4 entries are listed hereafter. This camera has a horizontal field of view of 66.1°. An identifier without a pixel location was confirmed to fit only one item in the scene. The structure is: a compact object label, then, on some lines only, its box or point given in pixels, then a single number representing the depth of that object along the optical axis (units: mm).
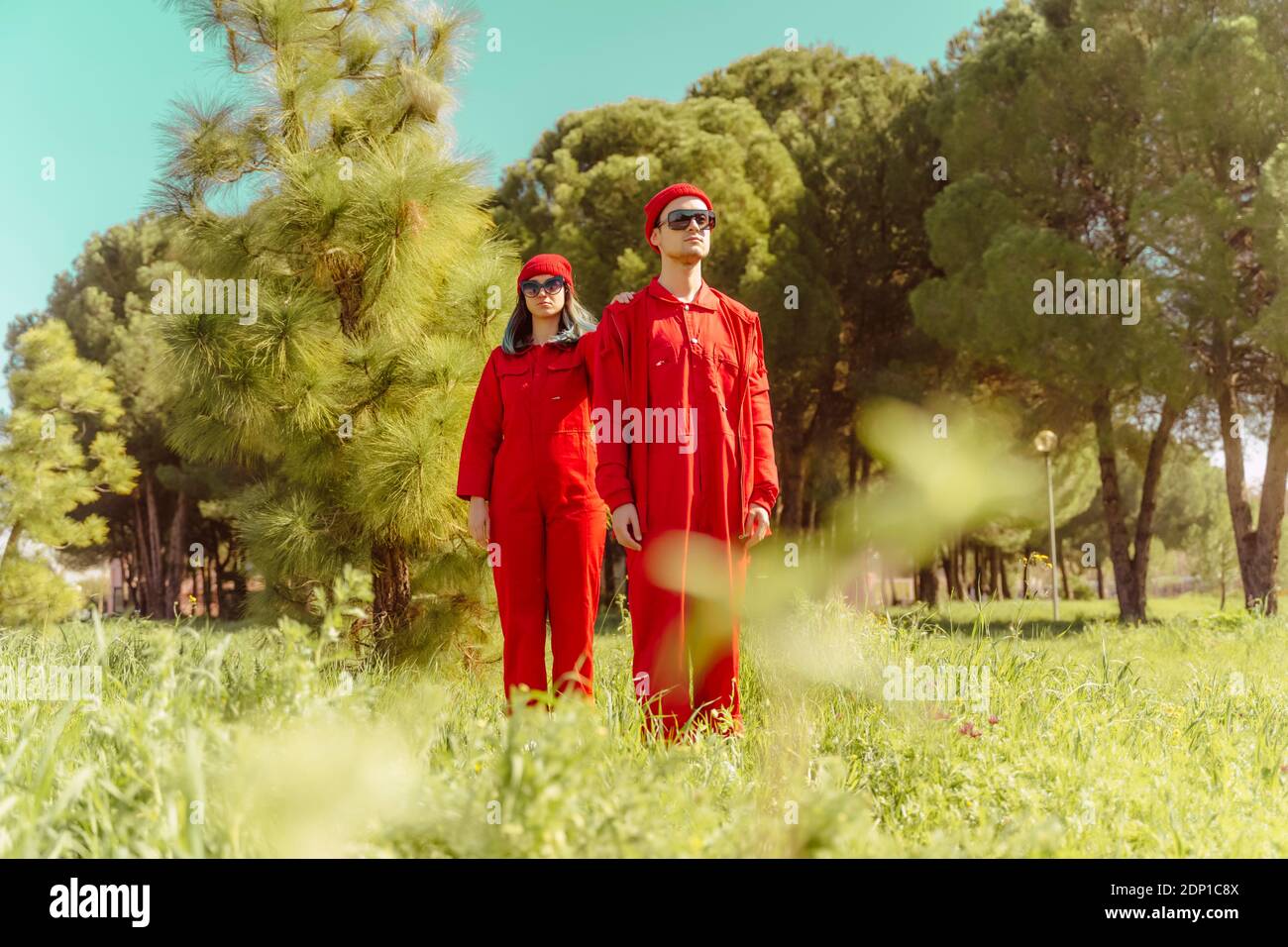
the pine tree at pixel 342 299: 4832
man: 3225
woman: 3604
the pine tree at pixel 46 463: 13602
